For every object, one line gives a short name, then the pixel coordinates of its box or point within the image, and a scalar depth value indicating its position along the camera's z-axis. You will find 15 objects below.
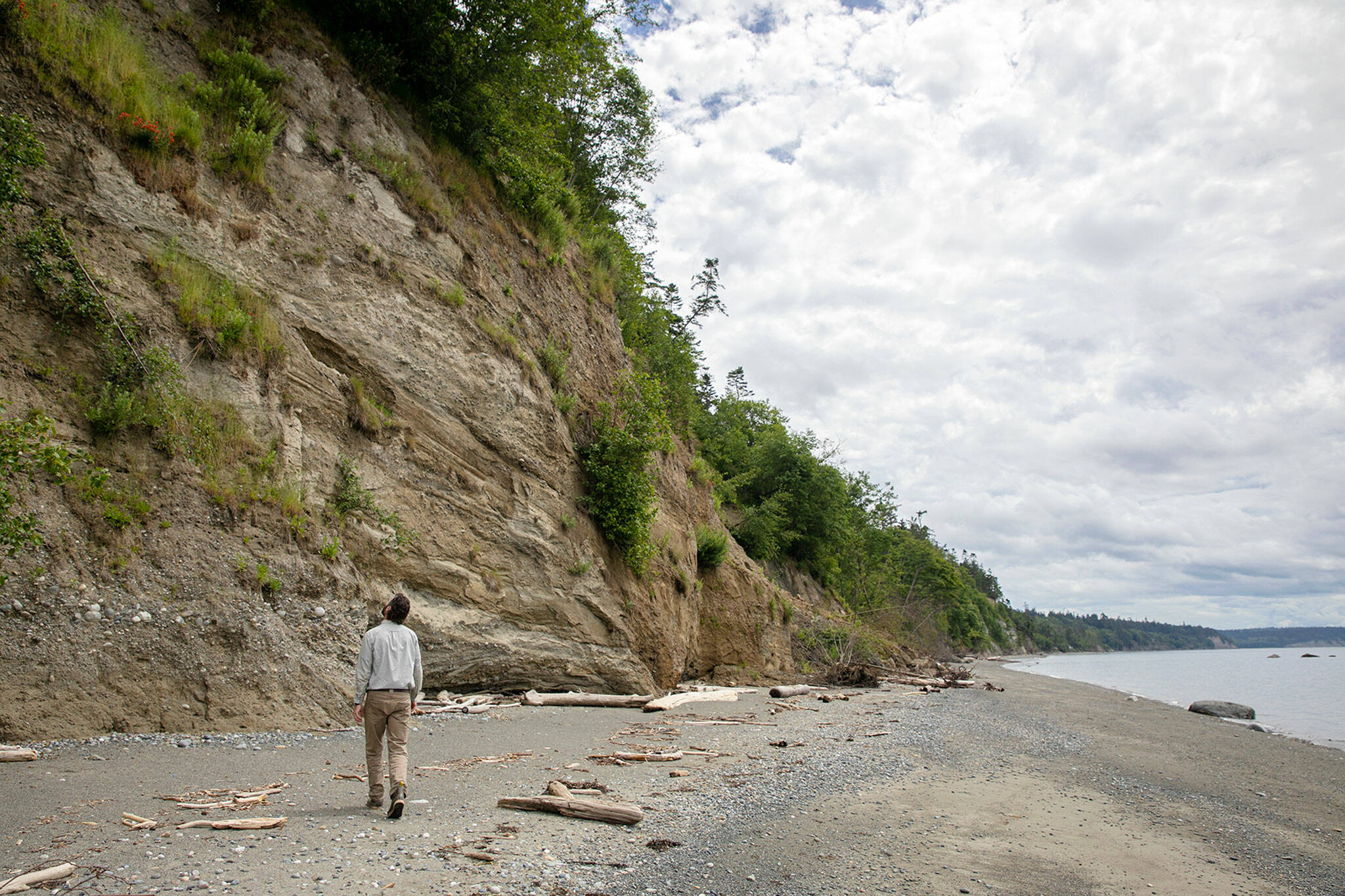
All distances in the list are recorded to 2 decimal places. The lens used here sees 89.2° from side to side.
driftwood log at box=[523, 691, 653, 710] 11.95
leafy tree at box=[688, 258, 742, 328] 38.62
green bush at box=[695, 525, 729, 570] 20.59
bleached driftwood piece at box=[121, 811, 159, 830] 4.55
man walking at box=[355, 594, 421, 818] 5.54
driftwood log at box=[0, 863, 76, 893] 3.45
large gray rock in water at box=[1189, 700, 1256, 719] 20.70
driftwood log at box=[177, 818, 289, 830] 4.60
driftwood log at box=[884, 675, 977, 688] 23.64
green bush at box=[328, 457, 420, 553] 10.53
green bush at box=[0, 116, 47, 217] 8.23
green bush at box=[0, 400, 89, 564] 6.77
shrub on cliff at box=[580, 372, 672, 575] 15.53
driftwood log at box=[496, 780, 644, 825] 5.47
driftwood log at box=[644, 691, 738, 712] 13.05
